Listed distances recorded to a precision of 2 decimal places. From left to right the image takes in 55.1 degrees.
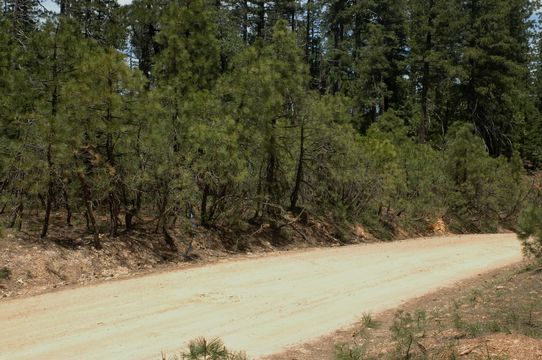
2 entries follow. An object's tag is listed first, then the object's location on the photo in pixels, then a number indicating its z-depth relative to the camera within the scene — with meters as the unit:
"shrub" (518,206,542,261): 9.85
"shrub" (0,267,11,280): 9.91
